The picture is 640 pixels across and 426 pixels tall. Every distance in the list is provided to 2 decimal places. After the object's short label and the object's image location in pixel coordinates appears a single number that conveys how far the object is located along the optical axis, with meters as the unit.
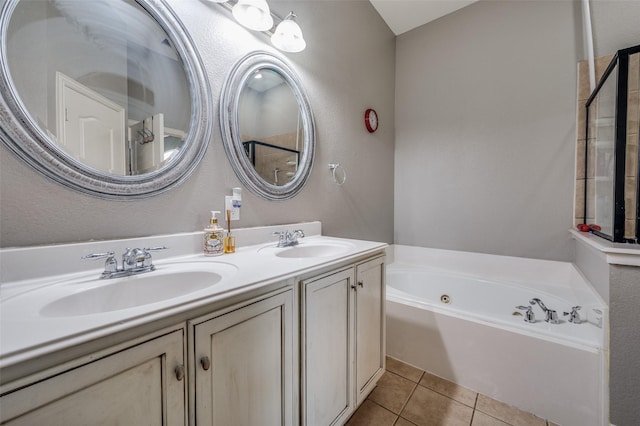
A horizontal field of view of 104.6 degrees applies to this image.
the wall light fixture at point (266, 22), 1.18
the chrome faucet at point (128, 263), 0.77
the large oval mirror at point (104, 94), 0.72
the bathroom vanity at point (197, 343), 0.43
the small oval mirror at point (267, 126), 1.23
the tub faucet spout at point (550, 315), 1.47
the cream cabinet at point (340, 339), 0.94
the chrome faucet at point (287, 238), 1.30
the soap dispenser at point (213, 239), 1.05
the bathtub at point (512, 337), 1.19
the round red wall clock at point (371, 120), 2.19
